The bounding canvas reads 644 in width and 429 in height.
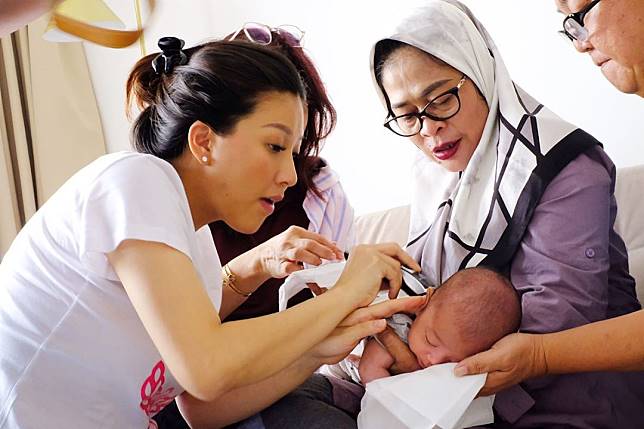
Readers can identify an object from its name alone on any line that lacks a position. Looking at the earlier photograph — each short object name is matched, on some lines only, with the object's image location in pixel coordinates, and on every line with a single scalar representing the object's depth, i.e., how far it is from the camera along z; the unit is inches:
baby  55.3
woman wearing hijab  56.9
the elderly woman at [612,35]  50.3
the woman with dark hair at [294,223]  65.1
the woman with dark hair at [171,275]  45.3
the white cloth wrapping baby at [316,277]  60.6
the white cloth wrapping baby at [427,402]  51.6
